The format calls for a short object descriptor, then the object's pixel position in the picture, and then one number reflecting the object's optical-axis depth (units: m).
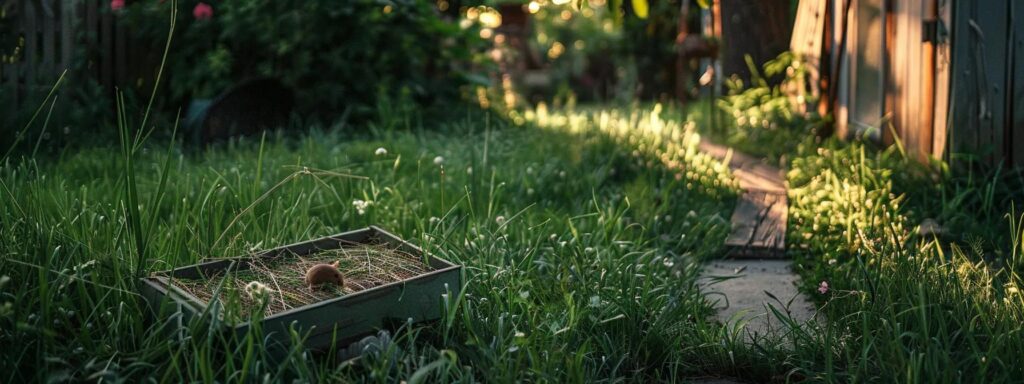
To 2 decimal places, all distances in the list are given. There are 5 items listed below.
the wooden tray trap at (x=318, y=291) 2.59
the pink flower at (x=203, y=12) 6.90
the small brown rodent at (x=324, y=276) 2.84
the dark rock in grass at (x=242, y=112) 6.16
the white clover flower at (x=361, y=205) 3.79
